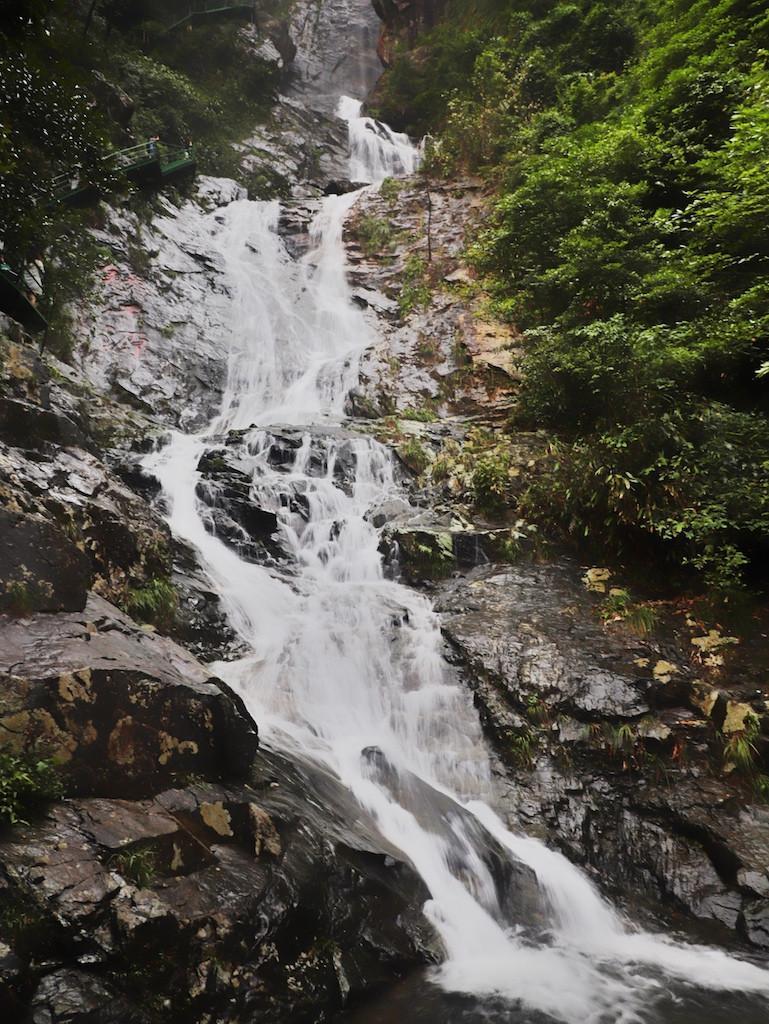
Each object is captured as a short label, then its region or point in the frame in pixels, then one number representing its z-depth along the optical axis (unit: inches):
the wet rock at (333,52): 1286.9
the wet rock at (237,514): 388.2
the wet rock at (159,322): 560.4
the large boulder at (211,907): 119.4
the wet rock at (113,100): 738.2
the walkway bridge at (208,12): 1029.3
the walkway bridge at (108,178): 388.4
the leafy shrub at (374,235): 809.5
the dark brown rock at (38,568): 175.2
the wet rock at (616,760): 214.8
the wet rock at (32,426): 271.9
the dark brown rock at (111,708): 146.1
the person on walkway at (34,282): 447.0
